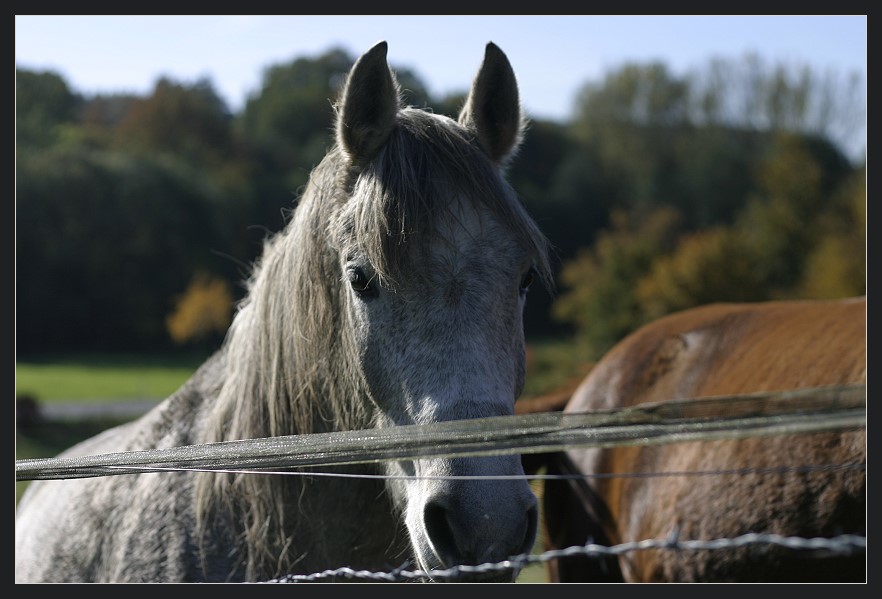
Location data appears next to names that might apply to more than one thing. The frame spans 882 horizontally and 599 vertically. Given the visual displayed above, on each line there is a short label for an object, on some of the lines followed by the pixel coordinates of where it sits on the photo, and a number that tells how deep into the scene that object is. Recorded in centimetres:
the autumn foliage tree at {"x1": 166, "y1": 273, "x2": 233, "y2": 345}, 6450
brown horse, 694
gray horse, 425
